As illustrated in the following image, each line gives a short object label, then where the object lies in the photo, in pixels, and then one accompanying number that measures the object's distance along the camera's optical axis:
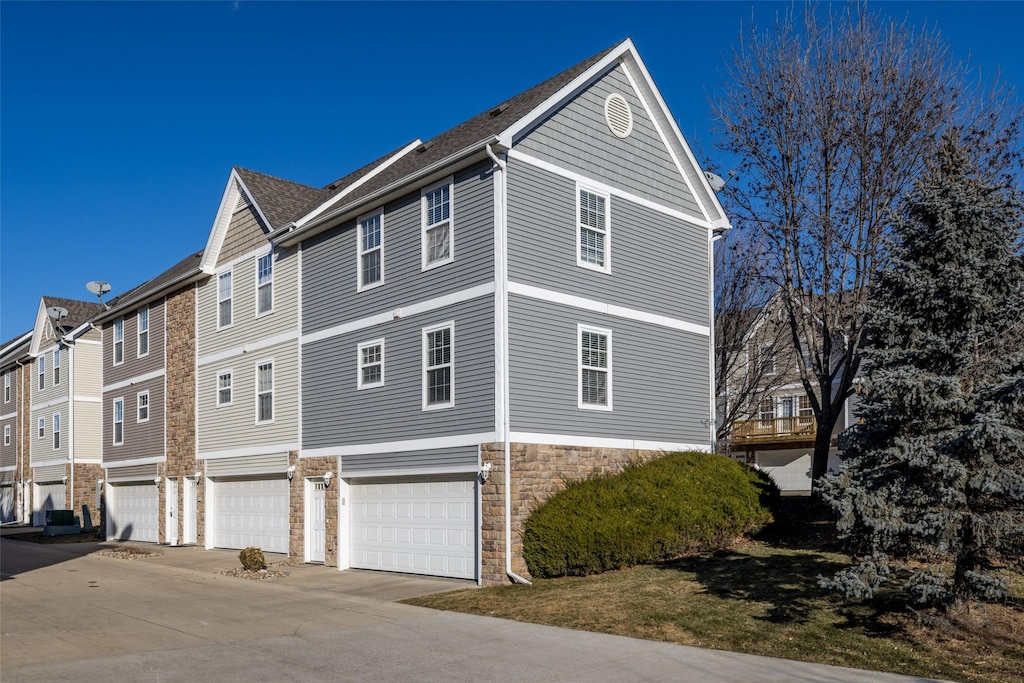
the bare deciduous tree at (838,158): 20.00
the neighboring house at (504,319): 17.61
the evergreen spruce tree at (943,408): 10.94
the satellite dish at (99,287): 36.41
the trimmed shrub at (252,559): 20.25
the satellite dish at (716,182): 23.36
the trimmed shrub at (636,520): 16.61
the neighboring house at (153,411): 28.38
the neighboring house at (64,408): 38.56
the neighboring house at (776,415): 30.05
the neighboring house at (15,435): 44.59
